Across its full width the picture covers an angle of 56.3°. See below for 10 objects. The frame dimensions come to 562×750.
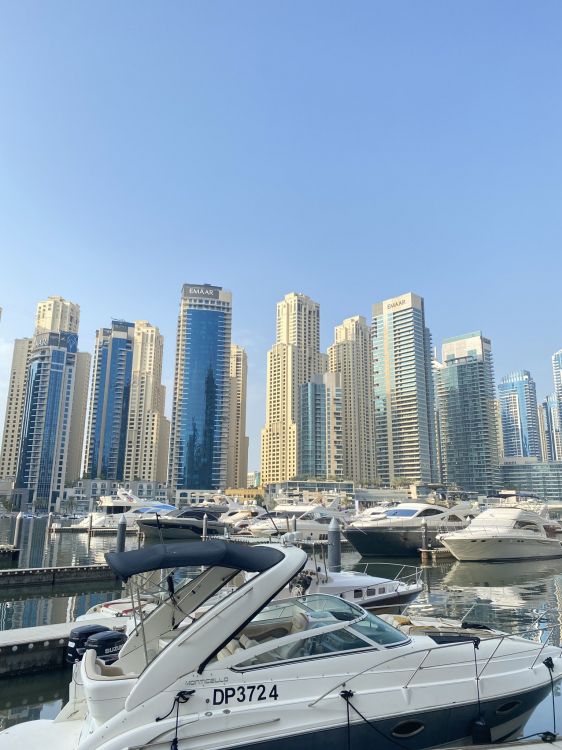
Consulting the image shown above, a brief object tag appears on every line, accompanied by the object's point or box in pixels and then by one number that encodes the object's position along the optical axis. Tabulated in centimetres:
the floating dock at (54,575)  2264
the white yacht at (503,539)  3106
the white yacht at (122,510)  5888
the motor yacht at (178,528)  4822
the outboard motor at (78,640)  1052
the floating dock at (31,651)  1128
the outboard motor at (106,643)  958
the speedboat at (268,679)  536
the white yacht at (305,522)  4069
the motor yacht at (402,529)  3462
